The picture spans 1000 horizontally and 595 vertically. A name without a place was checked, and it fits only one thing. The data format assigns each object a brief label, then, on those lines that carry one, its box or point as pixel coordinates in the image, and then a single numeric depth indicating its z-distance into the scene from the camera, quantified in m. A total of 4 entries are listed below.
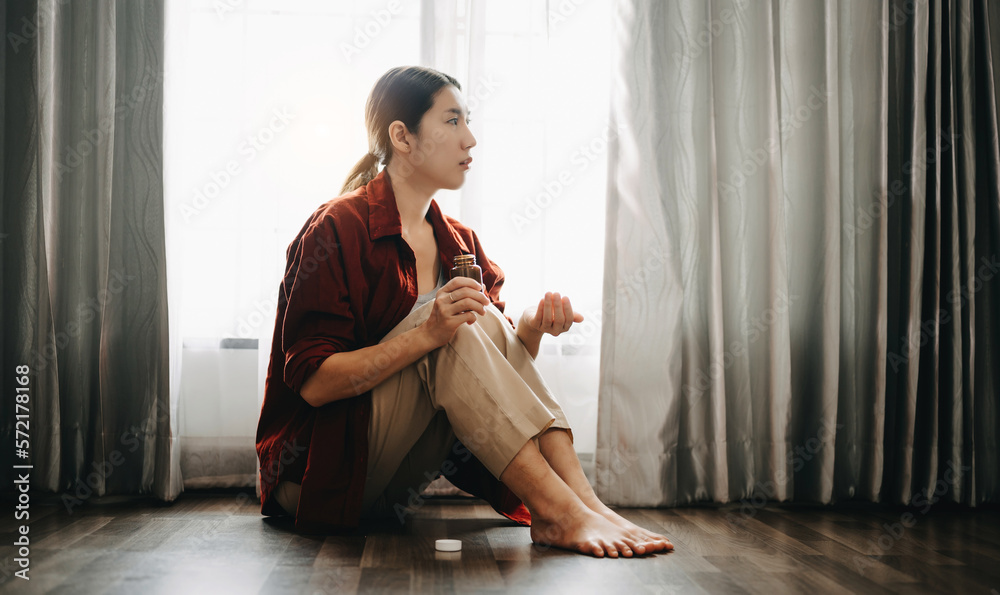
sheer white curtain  2.05
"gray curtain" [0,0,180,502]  1.94
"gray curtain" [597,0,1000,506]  2.07
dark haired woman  1.41
